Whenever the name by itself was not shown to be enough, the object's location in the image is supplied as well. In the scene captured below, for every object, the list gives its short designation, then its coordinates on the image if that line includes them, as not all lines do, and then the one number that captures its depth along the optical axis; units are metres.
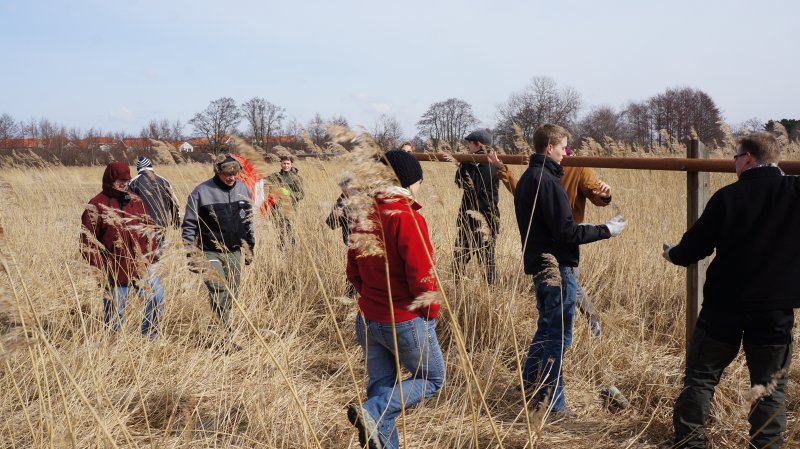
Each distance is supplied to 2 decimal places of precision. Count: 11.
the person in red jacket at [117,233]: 4.56
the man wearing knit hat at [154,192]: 6.08
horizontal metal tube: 3.09
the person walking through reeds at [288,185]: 6.03
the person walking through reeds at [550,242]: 3.35
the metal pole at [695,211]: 3.42
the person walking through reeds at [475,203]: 4.85
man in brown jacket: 4.27
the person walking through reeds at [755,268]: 2.68
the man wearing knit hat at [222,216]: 5.02
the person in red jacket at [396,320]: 2.58
